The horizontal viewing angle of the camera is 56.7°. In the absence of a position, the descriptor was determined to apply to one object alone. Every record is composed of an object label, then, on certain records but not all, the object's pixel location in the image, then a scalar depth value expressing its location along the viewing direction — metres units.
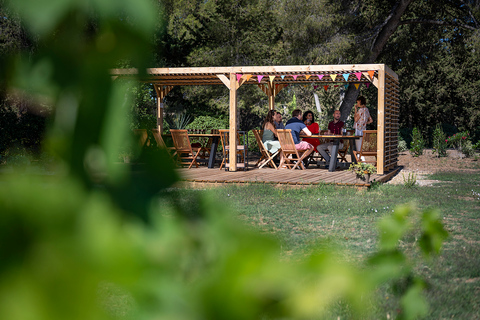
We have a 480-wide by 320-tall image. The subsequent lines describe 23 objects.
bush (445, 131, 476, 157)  15.19
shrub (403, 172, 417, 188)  8.36
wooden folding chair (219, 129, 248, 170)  10.40
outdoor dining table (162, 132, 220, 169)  11.10
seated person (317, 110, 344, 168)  10.97
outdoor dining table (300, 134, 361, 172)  9.86
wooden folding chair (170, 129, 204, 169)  9.99
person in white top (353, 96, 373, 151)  11.31
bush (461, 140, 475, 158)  15.14
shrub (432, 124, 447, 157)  15.59
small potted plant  8.02
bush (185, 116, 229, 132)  18.98
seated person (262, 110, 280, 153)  10.75
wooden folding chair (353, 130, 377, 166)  10.19
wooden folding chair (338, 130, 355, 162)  11.93
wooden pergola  9.89
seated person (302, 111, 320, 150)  11.42
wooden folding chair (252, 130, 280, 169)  10.80
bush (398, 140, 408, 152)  20.19
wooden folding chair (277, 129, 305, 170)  9.82
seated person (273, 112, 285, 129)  11.13
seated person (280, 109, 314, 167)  10.20
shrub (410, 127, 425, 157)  16.33
